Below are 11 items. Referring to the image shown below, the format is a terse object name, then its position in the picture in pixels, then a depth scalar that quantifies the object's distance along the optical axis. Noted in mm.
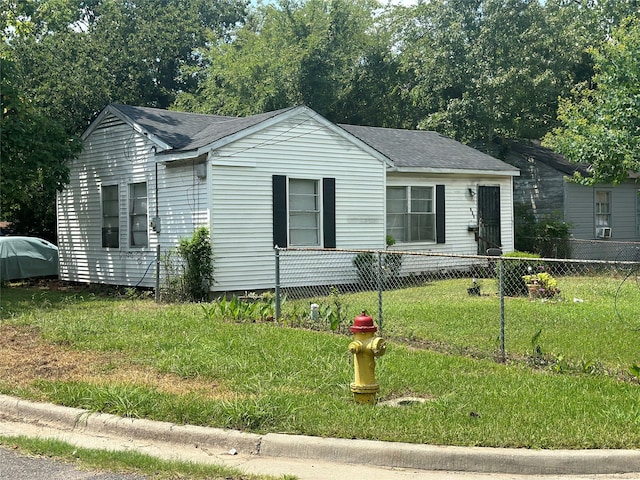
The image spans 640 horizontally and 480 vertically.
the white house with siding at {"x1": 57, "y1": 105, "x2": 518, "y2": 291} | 14922
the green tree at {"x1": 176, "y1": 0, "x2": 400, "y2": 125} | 29547
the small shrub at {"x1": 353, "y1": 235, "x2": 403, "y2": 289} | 16058
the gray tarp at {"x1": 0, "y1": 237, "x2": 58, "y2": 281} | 19141
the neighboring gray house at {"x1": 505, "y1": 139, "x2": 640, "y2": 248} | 23969
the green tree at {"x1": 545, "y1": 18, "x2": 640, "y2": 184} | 17344
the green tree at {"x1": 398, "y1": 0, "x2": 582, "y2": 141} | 25125
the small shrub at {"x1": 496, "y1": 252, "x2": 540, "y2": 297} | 14961
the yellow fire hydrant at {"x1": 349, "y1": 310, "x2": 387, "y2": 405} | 6379
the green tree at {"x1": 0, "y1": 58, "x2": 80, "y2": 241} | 16234
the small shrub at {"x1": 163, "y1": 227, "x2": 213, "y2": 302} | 14398
